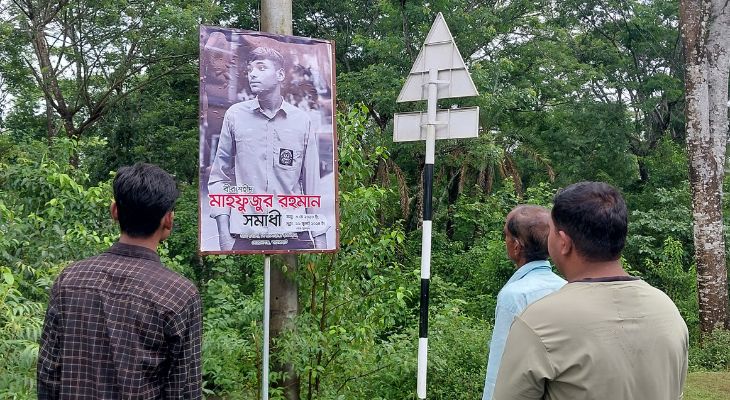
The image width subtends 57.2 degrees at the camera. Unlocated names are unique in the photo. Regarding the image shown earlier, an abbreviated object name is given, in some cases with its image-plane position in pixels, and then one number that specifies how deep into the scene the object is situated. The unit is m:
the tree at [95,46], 12.62
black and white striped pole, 4.14
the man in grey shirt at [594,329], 1.66
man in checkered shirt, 1.92
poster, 3.51
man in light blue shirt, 2.61
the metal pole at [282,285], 4.16
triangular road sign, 4.29
